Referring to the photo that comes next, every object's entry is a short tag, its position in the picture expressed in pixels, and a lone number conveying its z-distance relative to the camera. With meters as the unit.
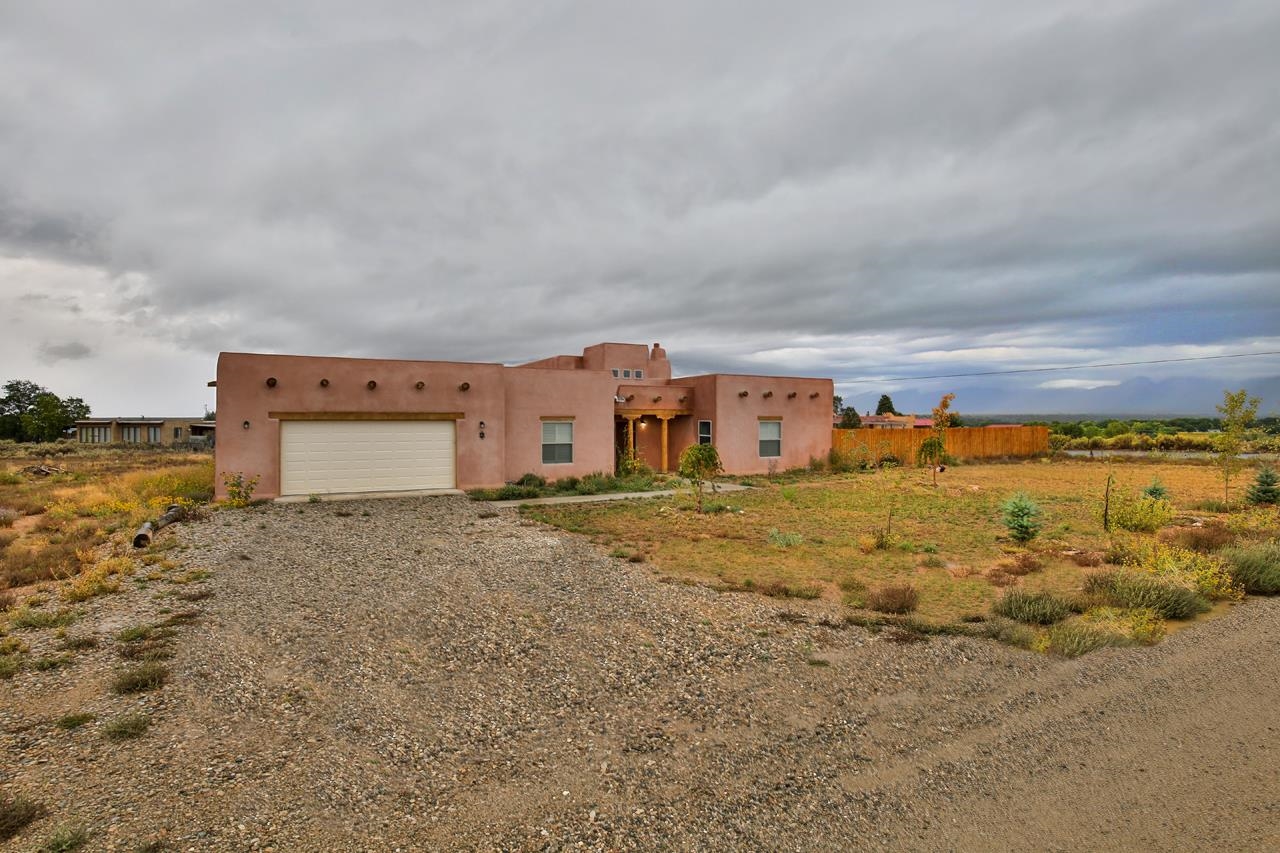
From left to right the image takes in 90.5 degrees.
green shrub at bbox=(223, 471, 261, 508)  15.16
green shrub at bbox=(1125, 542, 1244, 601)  8.33
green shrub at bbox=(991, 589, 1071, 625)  7.47
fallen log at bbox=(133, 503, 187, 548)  10.63
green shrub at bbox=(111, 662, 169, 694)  5.29
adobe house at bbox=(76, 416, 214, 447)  49.56
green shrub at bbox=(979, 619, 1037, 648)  6.72
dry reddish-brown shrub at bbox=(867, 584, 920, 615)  7.88
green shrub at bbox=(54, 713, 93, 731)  4.70
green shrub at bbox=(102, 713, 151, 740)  4.56
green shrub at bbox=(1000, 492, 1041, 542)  11.92
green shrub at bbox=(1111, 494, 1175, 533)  12.77
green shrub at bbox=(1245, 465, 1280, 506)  15.31
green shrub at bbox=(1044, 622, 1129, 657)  6.49
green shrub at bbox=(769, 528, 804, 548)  11.71
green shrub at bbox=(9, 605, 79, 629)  6.88
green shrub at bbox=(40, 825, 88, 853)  3.35
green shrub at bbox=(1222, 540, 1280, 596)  8.65
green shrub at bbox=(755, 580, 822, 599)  8.43
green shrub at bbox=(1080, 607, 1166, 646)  6.87
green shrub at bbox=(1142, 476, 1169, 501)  15.01
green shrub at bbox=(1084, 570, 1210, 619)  7.61
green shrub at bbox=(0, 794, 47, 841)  3.50
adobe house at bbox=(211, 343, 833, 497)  15.93
